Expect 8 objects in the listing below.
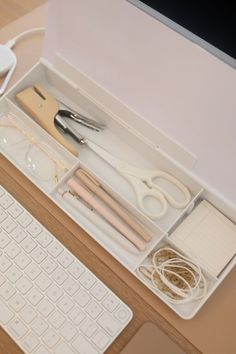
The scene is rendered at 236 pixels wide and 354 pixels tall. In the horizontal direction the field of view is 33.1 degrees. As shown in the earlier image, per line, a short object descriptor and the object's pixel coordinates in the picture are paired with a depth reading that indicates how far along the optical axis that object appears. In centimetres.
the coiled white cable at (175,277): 58
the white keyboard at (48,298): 54
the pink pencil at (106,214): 60
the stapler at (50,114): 67
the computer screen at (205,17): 45
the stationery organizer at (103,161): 60
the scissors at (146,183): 63
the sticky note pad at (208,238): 59
